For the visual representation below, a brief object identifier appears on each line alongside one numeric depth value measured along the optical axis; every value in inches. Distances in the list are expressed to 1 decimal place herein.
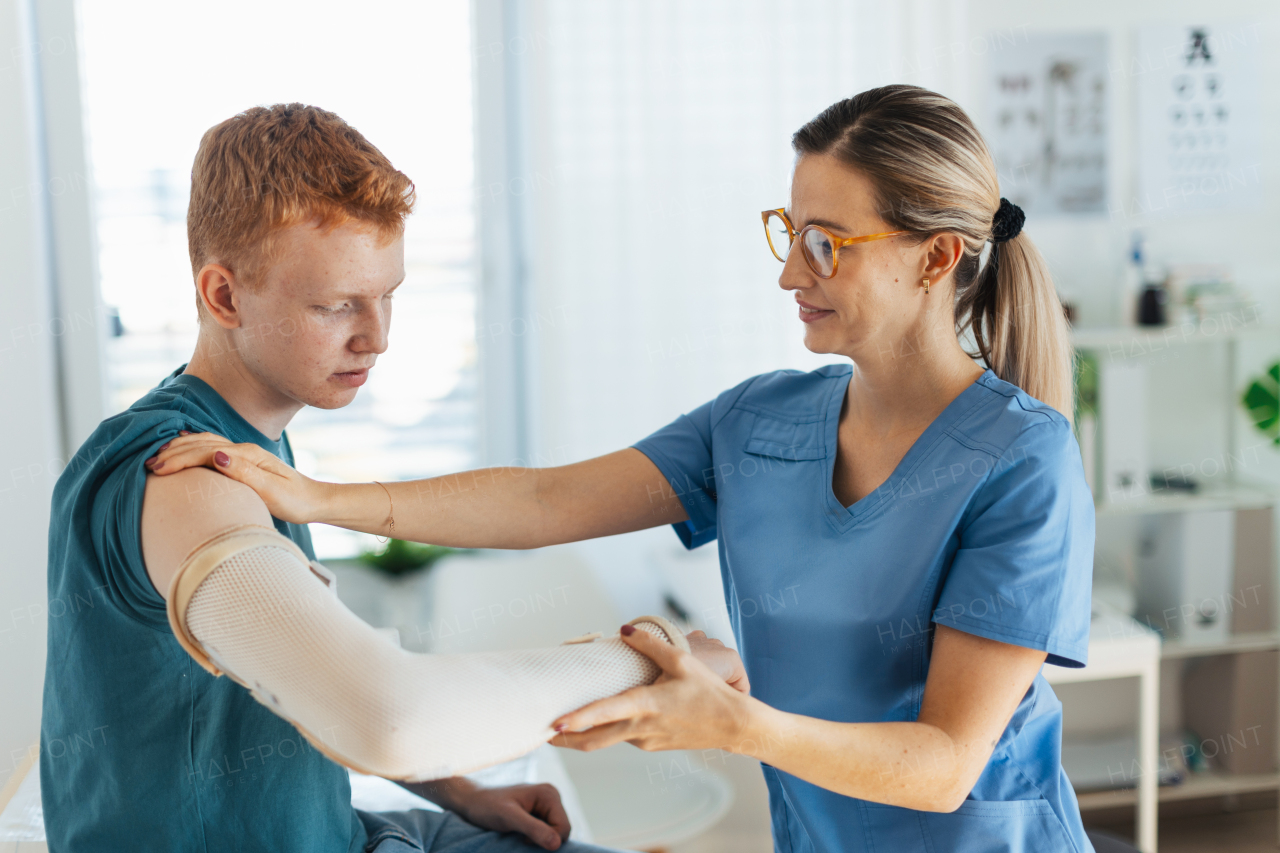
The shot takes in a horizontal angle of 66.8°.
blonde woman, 38.4
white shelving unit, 94.8
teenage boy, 33.0
